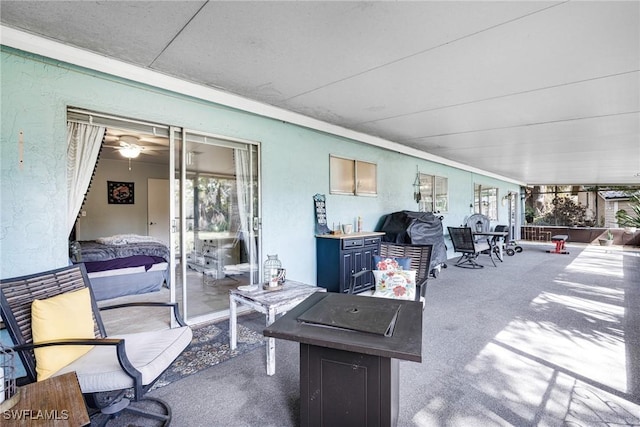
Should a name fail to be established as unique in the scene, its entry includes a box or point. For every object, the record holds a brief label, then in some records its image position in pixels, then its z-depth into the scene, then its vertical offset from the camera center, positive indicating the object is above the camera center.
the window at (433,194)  7.51 +0.41
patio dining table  7.59 -0.84
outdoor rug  2.50 -1.25
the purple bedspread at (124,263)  4.25 -0.70
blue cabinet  4.41 -0.71
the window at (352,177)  5.12 +0.60
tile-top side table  2.44 -0.74
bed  4.29 -0.74
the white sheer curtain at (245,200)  3.93 +0.16
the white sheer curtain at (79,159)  2.66 +0.49
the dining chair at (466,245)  6.88 -0.81
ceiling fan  5.18 +1.23
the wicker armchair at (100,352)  1.67 -0.84
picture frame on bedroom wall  7.35 +0.51
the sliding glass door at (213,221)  3.38 -0.09
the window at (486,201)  10.08 +0.29
